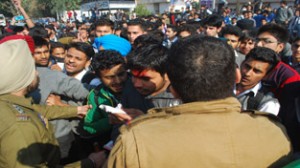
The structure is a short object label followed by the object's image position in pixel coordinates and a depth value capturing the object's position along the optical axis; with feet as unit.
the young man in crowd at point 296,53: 11.31
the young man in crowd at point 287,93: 6.10
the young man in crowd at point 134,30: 14.40
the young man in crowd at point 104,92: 7.60
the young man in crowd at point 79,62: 10.34
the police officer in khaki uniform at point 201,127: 3.37
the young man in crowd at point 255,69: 7.68
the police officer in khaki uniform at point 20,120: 4.48
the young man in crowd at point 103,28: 15.71
